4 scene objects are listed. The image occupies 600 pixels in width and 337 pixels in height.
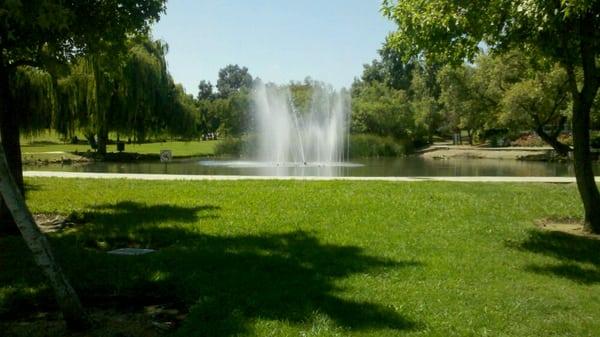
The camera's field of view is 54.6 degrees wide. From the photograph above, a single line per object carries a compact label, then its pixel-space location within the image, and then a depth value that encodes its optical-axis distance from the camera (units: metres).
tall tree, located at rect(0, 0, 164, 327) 7.19
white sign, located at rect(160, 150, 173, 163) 19.91
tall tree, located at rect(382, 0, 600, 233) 8.36
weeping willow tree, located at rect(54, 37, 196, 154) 26.50
